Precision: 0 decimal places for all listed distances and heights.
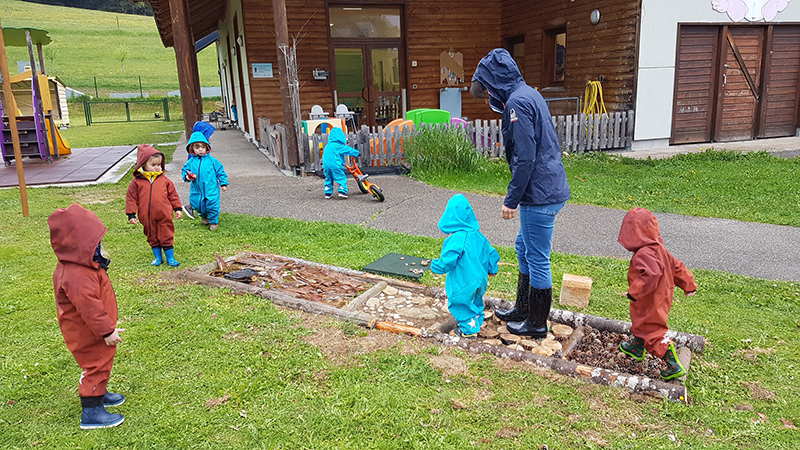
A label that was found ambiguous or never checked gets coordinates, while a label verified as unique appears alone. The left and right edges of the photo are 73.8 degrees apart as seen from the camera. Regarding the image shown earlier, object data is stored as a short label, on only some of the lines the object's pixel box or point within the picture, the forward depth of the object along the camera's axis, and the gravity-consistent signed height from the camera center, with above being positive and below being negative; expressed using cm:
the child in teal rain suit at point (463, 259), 364 -97
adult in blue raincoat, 350 -35
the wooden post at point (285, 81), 1033 +74
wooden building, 1272 +151
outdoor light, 1308 +227
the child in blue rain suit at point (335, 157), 849 -60
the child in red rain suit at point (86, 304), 282 -93
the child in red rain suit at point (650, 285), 311 -102
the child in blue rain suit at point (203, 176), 673 -67
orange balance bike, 861 -102
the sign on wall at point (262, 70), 1481 +139
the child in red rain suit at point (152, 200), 530 -74
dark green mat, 516 -146
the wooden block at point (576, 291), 434 -144
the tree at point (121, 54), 6151 +828
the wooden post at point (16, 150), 721 -29
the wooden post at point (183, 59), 1005 +121
